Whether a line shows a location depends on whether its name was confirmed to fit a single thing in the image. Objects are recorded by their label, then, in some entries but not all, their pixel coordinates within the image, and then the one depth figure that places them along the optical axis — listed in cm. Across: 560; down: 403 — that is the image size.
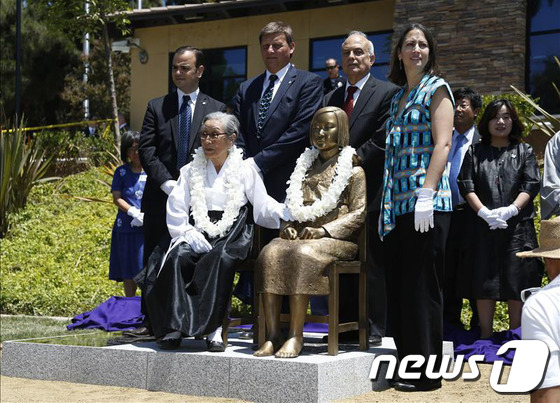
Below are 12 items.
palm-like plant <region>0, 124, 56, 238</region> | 1361
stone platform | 522
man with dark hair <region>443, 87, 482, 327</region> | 732
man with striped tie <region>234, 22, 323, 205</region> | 630
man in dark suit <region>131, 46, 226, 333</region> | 669
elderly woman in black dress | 586
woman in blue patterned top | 537
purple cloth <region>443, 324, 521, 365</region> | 647
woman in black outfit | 704
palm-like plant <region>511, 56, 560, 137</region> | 853
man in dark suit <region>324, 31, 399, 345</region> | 618
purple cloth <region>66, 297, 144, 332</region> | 824
